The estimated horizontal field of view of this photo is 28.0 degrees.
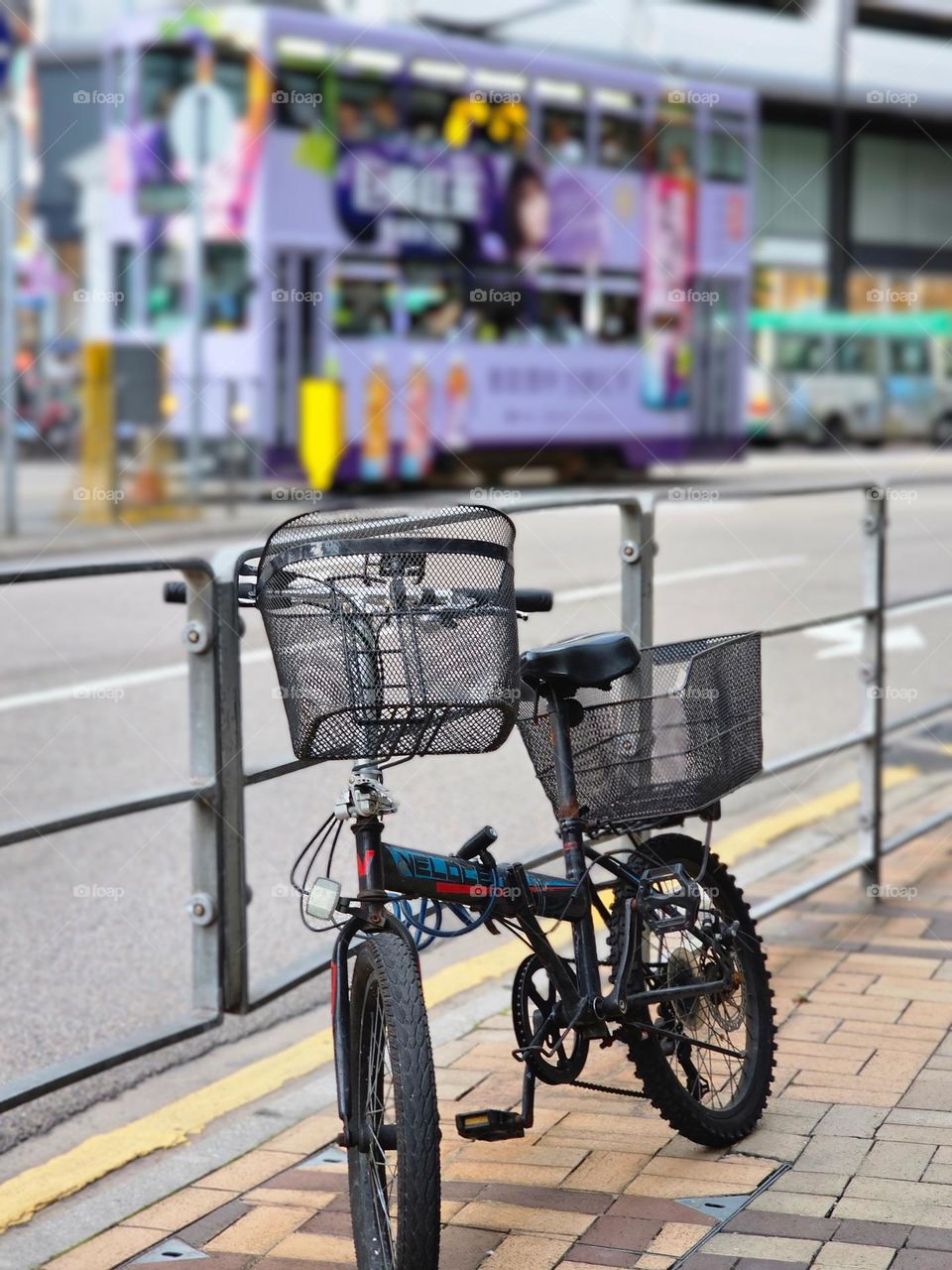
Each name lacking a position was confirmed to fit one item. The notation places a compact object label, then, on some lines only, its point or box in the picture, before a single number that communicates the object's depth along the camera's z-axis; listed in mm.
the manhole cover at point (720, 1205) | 3252
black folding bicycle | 2754
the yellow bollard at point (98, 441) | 17328
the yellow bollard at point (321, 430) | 18641
